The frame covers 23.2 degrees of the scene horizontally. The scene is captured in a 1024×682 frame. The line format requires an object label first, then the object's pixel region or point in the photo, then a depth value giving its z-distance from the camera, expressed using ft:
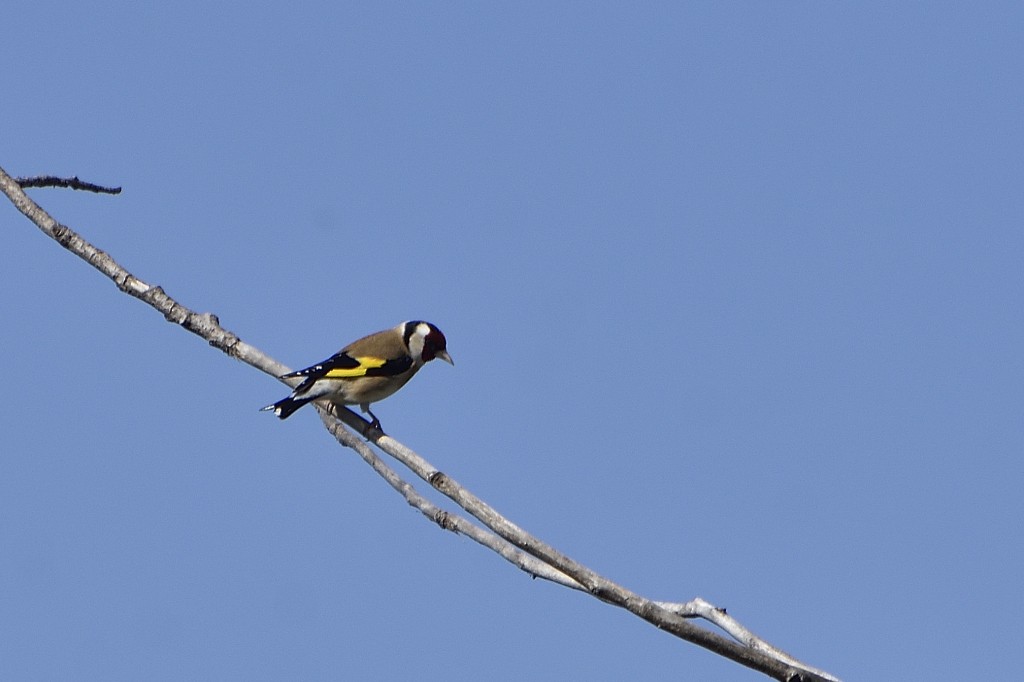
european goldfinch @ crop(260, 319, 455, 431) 56.95
